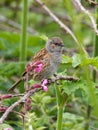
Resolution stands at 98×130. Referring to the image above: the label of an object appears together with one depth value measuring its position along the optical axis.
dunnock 8.73
